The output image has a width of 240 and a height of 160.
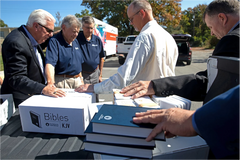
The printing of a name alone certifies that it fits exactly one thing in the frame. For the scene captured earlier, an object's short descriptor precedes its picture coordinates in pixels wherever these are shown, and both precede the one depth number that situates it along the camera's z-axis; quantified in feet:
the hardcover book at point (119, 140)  2.59
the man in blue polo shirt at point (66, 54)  7.66
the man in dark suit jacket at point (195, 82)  4.55
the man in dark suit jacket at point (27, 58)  5.25
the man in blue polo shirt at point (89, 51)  10.11
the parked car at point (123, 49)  35.09
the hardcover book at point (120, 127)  2.52
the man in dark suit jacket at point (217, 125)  1.93
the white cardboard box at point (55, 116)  4.01
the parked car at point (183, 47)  33.32
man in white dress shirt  5.22
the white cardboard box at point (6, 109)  4.44
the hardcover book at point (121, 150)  2.60
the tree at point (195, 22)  147.95
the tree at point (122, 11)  65.96
